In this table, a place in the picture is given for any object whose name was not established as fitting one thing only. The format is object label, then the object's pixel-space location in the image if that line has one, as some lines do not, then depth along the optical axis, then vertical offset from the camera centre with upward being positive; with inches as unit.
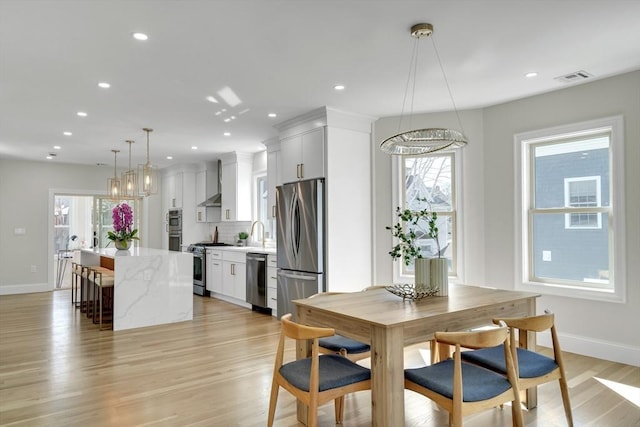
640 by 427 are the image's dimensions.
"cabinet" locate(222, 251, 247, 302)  254.1 -34.9
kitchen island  197.6 -33.8
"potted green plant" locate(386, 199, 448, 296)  113.1 -14.6
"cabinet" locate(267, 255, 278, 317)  228.8 -35.7
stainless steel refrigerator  191.8 -10.2
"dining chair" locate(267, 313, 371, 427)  81.4 -33.5
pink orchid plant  225.3 -0.7
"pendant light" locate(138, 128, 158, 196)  214.7 +23.4
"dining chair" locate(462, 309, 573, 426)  91.6 -33.8
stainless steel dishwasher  235.3 -35.2
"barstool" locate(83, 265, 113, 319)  217.6 -37.9
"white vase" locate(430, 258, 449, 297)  113.3 -15.5
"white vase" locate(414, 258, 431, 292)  113.4 -14.7
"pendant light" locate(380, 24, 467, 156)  109.6 +23.6
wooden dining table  83.0 -23.3
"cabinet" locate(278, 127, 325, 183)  194.7 +32.8
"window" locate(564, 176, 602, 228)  159.2 +8.0
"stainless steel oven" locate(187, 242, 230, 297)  302.0 -35.1
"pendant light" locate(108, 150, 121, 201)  252.1 +20.3
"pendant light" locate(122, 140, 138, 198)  243.1 +23.2
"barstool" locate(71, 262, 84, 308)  257.8 -33.5
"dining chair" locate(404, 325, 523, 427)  78.2 -33.8
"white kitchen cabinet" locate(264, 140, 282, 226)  242.7 +29.4
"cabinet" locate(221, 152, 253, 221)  290.5 +25.0
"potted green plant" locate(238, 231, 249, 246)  293.9 -11.7
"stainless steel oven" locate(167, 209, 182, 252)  345.4 -6.5
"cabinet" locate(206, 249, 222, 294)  282.8 -35.6
